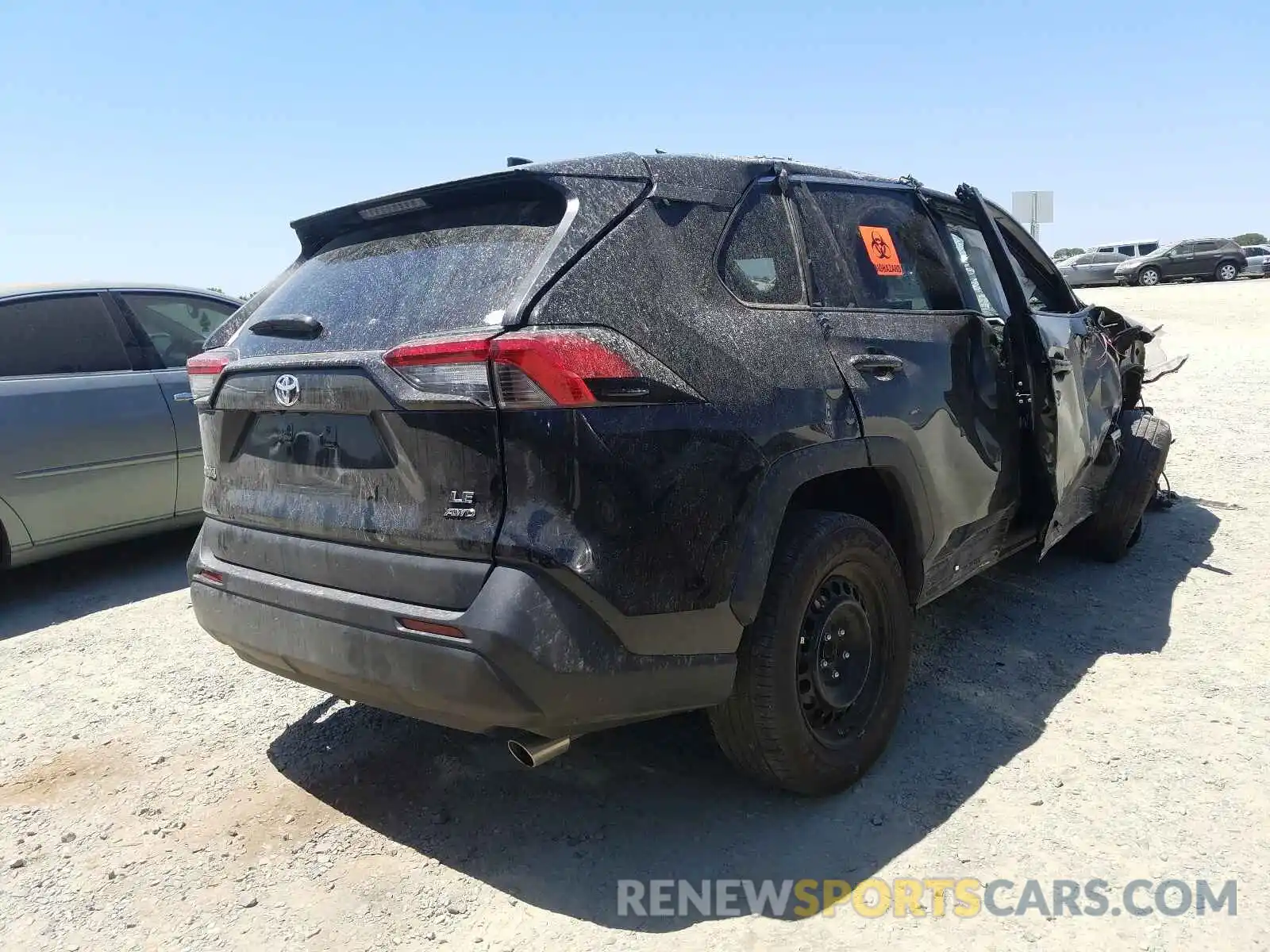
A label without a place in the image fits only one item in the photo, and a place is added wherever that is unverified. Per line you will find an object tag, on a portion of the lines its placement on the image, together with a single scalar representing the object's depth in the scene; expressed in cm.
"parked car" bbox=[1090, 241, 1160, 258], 3095
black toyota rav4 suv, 215
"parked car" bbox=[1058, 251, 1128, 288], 3173
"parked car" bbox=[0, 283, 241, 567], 475
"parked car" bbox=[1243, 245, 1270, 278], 3073
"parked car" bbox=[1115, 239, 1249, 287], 2991
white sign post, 1889
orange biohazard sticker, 327
